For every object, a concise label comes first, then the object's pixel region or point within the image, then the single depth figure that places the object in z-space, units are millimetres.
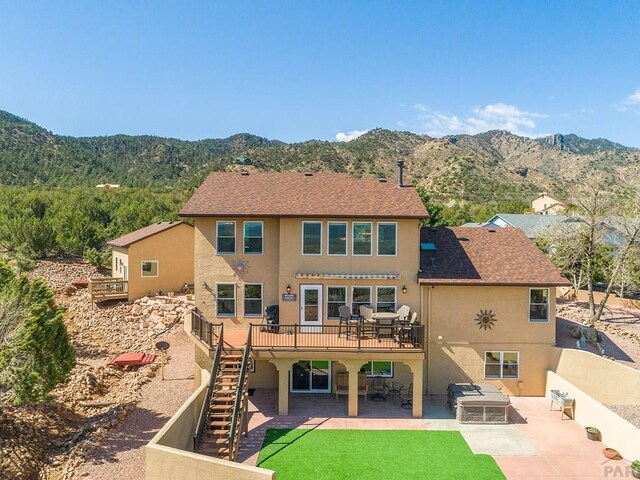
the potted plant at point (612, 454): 11438
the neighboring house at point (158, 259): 28562
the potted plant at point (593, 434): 12516
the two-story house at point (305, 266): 15898
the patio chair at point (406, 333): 14359
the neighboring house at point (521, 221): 43188
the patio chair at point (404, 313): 15156
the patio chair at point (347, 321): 14995
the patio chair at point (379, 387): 15939
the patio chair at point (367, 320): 14784
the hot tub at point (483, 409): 13664
